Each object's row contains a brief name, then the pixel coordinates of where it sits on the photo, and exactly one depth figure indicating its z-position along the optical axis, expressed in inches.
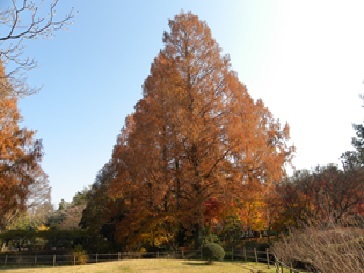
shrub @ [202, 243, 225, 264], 713.0
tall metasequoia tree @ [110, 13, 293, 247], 728.3
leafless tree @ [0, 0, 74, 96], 203.6
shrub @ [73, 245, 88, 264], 856.3
